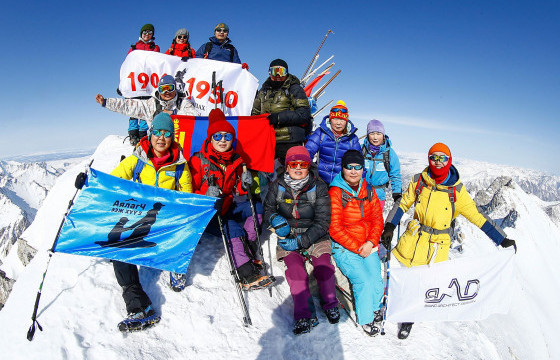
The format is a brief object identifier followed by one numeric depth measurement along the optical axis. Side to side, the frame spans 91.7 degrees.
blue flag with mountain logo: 4.58
